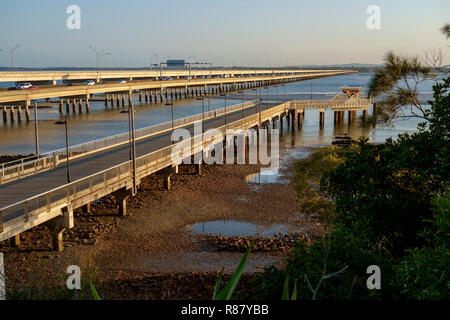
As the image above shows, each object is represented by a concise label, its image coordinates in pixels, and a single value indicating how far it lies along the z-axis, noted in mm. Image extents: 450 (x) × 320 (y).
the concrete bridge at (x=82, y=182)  17812
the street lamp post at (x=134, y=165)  24138
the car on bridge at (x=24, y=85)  76412
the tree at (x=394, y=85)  15752
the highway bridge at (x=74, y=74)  82425
